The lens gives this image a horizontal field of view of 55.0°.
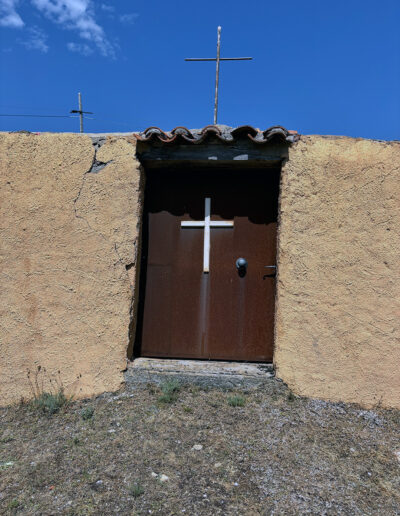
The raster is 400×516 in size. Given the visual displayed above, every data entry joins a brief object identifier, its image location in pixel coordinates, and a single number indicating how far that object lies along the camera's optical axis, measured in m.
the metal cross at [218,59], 4.98
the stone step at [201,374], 3.44
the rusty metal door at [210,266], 3.71
